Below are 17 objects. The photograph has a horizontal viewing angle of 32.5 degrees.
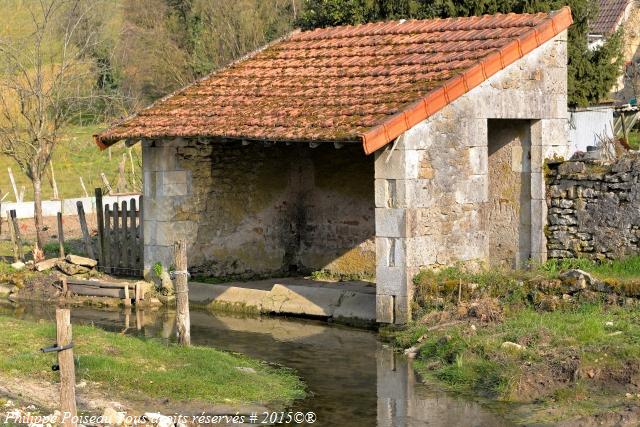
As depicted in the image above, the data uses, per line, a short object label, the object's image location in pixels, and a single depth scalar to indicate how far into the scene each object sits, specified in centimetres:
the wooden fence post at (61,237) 1929
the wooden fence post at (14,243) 1998
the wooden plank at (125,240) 1901
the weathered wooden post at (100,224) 1917
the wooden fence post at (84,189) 2969
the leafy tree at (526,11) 2417
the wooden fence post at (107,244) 1922
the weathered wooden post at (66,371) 823
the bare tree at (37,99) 2022
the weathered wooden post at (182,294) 1292
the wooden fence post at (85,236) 1923
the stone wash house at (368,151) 1461
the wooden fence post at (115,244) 1914
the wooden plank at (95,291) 1752
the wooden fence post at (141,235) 1890
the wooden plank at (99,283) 1756
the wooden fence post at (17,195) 2783
